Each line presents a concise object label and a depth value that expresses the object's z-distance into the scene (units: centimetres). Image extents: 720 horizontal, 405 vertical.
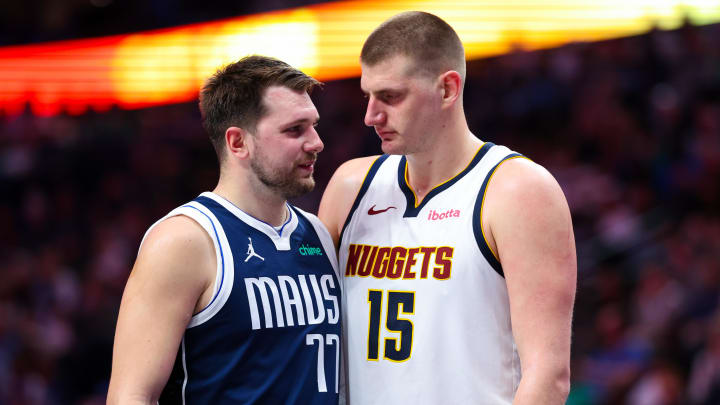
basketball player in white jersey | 625
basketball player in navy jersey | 624
